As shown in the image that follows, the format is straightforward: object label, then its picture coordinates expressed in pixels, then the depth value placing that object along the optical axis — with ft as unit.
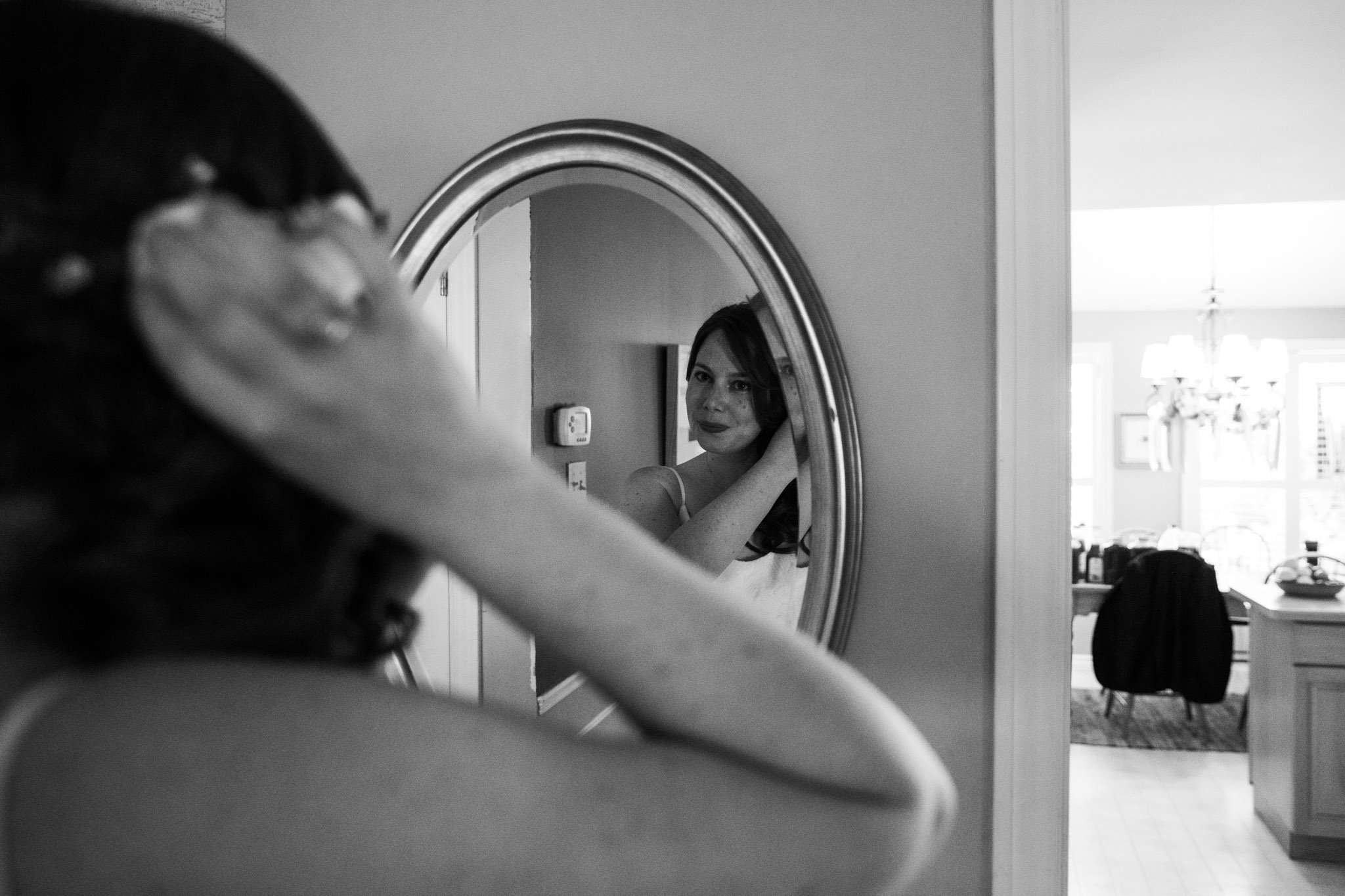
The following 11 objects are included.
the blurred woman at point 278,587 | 0.98
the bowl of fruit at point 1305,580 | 11.37
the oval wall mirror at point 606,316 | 3.94
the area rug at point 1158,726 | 15.39
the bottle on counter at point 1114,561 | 17.31
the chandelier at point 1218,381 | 16.25
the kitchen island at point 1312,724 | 10.70
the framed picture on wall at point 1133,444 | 22.36
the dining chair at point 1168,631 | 14.34
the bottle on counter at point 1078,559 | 17.56
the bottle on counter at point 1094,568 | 17.43
